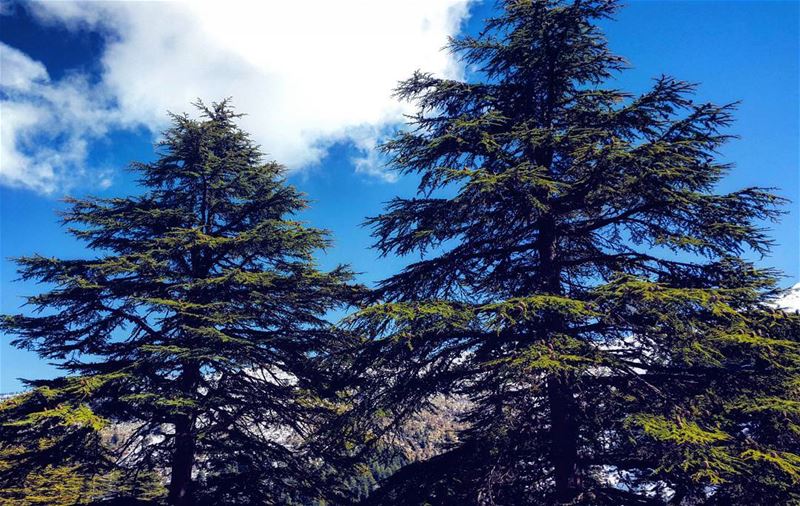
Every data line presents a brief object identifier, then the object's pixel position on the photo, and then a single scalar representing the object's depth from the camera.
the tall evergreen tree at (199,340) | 10.02
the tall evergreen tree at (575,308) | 6.18
